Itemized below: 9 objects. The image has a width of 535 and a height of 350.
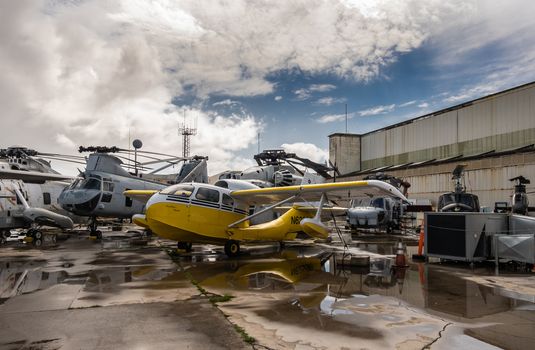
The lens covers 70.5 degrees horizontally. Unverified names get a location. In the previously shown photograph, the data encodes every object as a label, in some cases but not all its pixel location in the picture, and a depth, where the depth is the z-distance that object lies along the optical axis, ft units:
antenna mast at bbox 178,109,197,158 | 228.43
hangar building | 85.61
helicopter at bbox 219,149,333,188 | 59.74
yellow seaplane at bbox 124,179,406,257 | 38.29
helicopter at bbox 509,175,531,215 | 60.75
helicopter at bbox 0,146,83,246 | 55.67
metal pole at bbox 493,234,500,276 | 33.45
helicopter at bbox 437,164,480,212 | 49.85
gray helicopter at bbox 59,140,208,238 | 59.71
